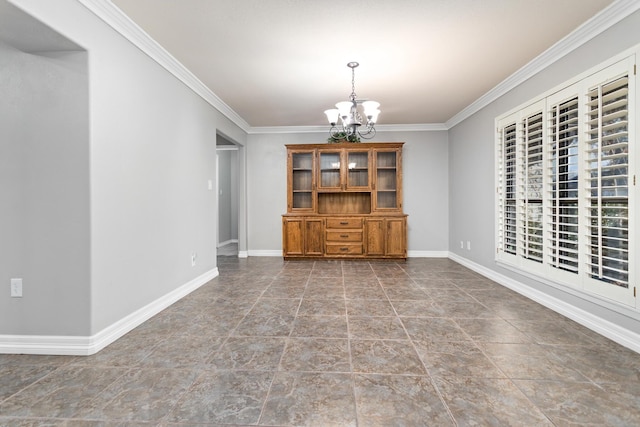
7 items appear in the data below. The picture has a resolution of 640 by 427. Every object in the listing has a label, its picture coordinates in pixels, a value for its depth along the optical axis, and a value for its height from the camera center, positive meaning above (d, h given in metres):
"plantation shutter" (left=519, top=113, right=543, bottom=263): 3.15 +0.22
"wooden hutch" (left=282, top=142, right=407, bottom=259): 5.37 +0.19
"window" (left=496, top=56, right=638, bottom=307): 2.20 +0.23
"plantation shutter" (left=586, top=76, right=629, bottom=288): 2.19 +0.22
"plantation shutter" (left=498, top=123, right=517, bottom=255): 3.62 +0.25
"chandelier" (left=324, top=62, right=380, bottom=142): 3.20 +1.07
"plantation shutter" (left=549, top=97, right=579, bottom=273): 2.66 +0.22
